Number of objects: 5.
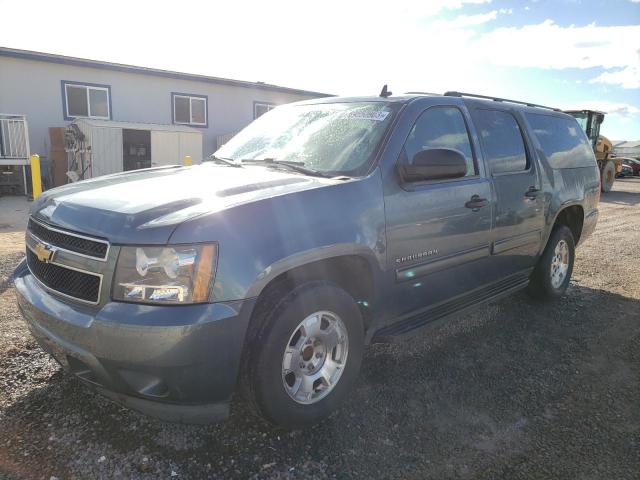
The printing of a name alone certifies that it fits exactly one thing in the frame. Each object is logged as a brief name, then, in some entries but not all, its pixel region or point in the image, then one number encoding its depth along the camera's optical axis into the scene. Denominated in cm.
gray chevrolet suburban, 207
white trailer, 1294
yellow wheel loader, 1838
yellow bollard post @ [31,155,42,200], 1025
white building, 1387
